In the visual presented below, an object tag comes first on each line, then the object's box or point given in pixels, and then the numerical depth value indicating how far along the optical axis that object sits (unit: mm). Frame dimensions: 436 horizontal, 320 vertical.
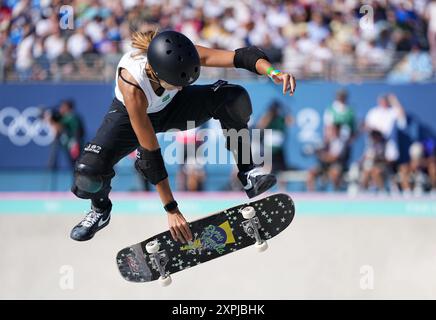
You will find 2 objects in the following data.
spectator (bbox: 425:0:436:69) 15469
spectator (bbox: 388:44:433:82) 15289
